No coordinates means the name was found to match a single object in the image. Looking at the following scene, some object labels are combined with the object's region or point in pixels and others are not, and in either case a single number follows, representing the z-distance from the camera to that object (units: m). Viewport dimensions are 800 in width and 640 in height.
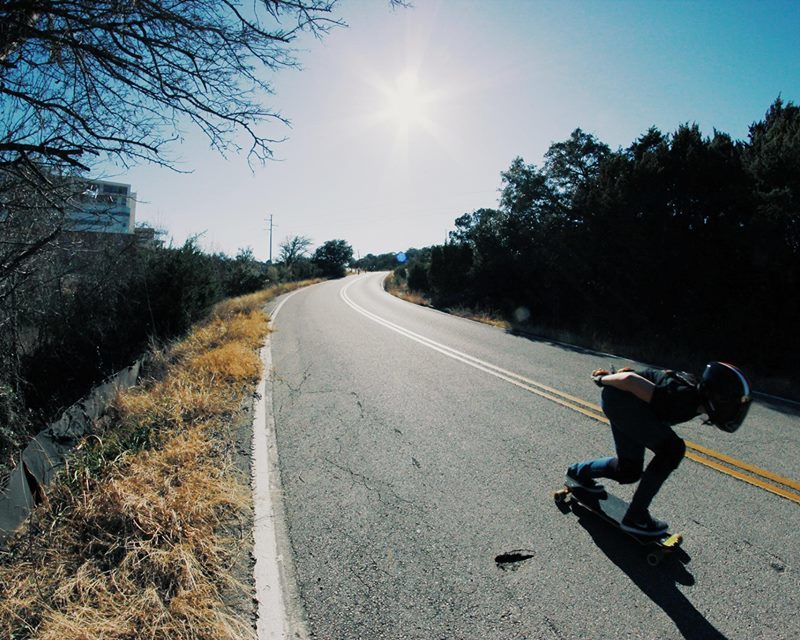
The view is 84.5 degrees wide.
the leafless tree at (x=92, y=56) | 3.35
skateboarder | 2.61
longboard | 2.82
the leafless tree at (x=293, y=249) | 58.88
